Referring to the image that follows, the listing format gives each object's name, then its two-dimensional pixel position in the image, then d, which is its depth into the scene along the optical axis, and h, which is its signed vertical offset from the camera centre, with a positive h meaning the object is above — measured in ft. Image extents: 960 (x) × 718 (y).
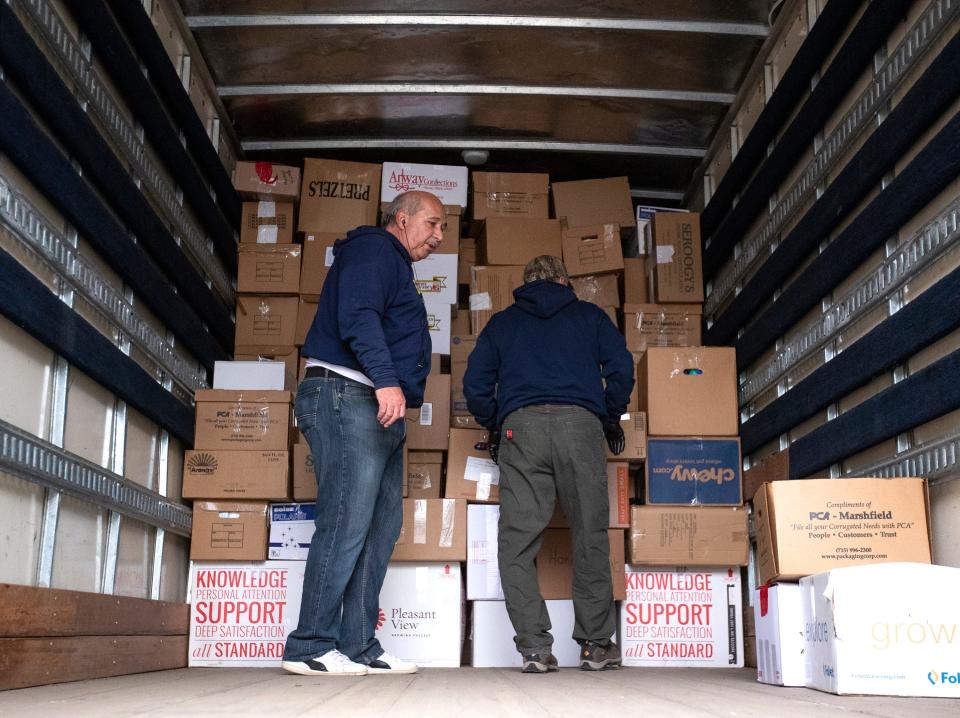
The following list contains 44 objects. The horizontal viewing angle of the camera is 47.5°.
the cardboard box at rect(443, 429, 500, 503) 14.66 +1.56
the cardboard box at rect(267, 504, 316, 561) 14.39 +0.68
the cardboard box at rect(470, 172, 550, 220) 17.11 +6.06
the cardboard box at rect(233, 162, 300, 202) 16.57 +6.02
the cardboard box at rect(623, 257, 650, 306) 17.15 +4.75
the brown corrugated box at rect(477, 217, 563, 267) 16.72 +5.25
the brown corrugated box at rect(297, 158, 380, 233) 16.58 +5.87
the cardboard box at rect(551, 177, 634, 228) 17.11 +5.95
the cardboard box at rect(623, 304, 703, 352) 16.30 +3.88
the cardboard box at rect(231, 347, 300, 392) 15.74 +3.27
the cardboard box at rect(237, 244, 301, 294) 16.12 +4.60
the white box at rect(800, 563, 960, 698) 8.06 -0.29
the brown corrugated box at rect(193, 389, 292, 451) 14.34 +2.10
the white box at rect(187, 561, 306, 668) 14.03 -0.32
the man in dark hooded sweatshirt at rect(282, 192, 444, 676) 10.64 +1.61
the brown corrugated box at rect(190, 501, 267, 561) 14.19 +0.68
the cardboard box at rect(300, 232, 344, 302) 16.06 +4.72
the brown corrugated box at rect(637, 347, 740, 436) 14.58 +2.60
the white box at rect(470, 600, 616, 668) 14.29 -0.64
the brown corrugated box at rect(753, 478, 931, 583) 9.68 +0.59
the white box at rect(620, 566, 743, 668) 14.32 -0.38
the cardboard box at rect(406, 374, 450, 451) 14.93 +2.22
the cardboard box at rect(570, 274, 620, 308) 16.76 +4.52
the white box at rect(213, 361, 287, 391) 14.83 +2.81
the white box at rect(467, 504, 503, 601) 14.32 +0.42
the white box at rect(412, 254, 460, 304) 16.47 +4.60
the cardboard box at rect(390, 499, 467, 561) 14.24 +0.71
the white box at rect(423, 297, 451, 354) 16.17 +3.84
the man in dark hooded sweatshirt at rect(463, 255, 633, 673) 12.66 +1.60
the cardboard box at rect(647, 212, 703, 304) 16.44 +4.94
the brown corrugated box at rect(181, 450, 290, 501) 14.20 +1.40
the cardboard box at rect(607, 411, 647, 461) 14.58 +2.00
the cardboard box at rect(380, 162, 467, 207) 16.98 +6.25
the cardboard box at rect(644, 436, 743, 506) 14.40 +1.52
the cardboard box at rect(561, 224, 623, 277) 16.74 +5.10
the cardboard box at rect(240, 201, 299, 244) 16.58 +5.40
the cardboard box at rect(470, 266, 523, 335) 16.56 +4.43
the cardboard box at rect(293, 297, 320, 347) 15.97 +3.86
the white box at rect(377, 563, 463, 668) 14.21 -0.35
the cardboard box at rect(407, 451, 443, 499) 14.97 +1.51
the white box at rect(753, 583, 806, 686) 9.30 -0.40
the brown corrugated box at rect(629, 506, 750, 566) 14.19 +0.68
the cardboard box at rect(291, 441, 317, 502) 14.29 +1.38
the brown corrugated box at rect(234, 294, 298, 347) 16.10 +3.82
